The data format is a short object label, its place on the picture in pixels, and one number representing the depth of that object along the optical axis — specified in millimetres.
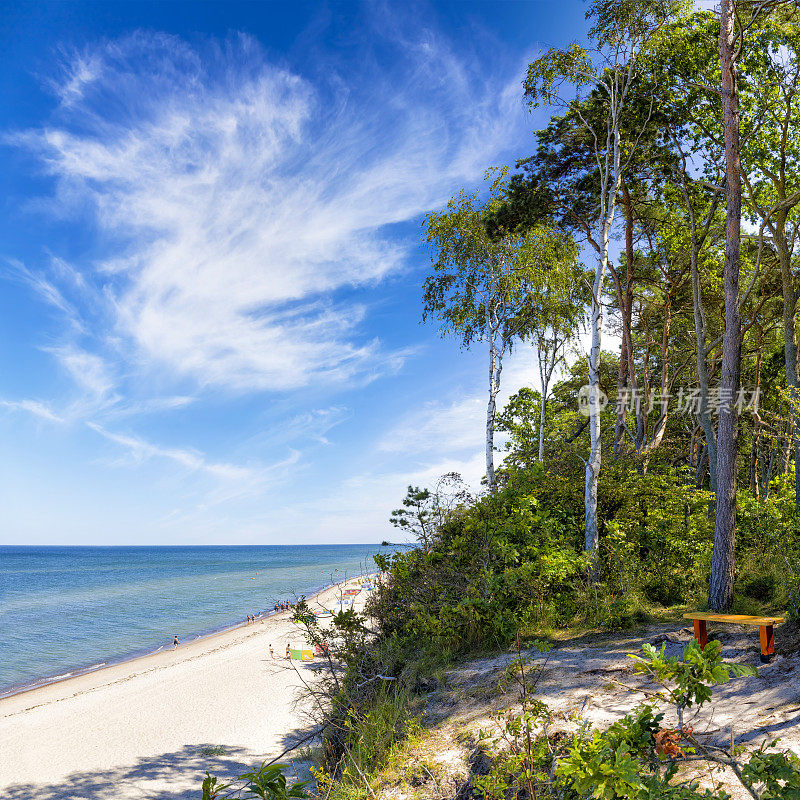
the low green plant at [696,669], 1849
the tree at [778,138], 10961
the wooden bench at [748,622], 5215
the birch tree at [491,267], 14625
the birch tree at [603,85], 8992
